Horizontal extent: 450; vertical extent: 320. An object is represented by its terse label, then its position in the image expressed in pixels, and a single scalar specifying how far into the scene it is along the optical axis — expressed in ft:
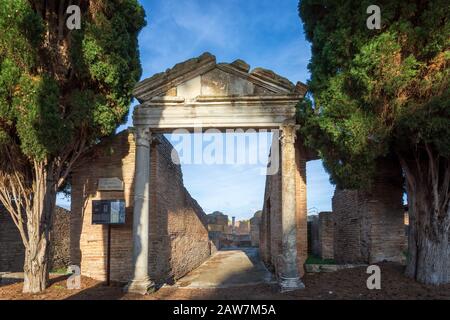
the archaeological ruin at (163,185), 29.37
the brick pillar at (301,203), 30.73
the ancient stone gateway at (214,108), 29.12
